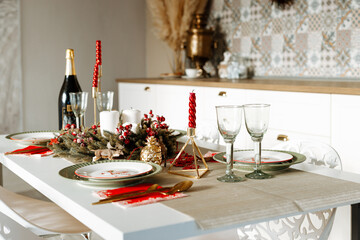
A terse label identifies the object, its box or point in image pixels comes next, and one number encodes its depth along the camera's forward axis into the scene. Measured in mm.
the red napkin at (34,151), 1813
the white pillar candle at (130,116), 1854
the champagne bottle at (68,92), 2209
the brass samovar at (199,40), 4273
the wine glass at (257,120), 1326
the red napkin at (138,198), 1127
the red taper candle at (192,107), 1377
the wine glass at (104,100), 1858
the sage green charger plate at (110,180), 1286
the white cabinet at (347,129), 2436
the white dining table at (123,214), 962
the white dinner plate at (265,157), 1477
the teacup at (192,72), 4309
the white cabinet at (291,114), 2479
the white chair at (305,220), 1398
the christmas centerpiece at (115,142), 1634
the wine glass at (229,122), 1296
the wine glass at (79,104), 1901
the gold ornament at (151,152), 1544
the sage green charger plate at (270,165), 1420
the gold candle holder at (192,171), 1411
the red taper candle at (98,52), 1944
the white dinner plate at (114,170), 1340
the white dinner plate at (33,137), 2000
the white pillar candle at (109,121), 1749
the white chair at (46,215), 1685
